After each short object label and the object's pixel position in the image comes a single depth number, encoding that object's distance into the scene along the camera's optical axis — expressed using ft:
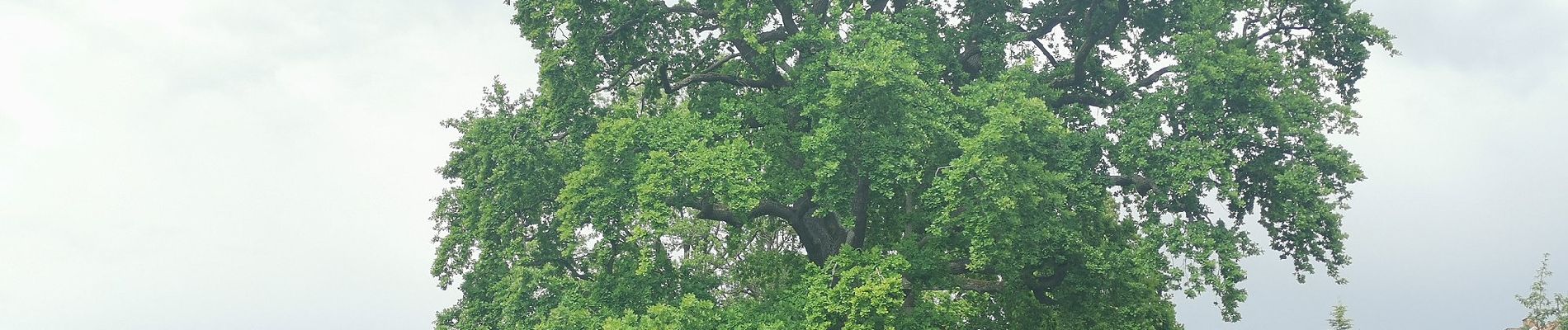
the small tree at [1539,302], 153.38
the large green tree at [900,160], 80.48
